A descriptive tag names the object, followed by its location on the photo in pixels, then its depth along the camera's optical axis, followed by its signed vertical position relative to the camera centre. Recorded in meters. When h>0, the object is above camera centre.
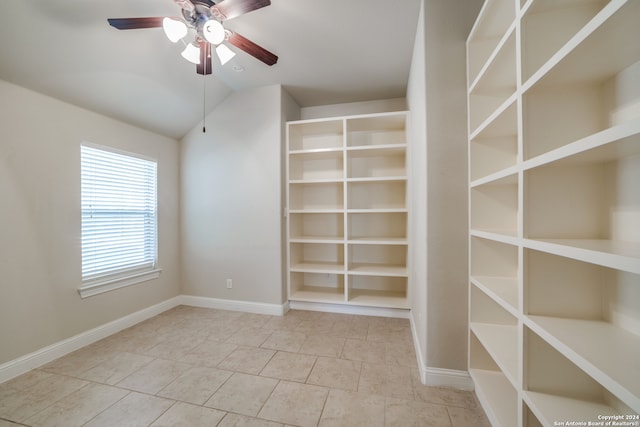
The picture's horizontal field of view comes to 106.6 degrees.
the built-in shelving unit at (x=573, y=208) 0.72 +0.00
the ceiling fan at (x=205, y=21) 1.43 +1.19
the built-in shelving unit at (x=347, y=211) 2.82 +0.00
